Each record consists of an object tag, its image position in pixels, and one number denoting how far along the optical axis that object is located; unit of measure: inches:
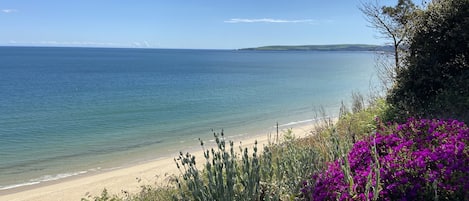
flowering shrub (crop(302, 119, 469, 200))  111.6
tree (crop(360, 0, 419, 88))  451.5
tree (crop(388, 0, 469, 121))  283.7
